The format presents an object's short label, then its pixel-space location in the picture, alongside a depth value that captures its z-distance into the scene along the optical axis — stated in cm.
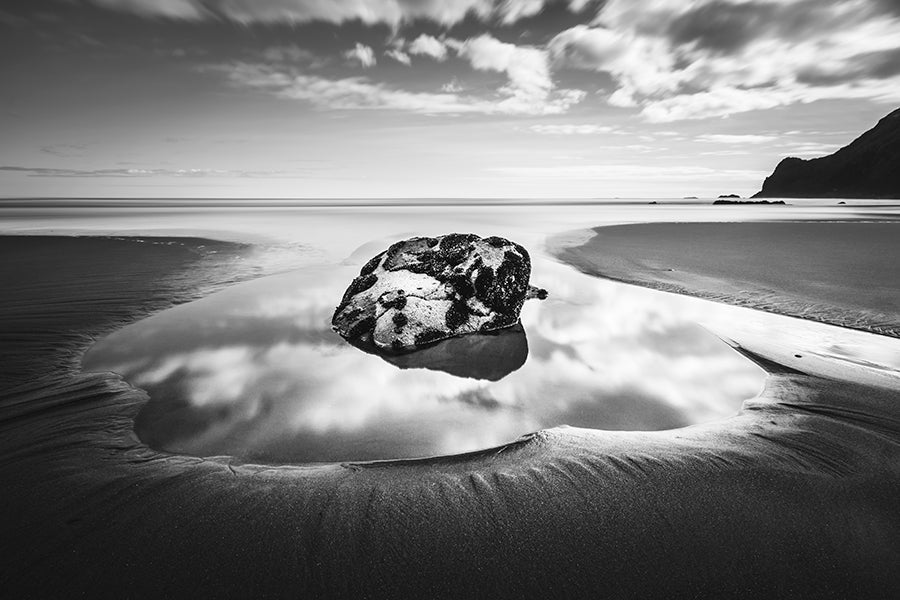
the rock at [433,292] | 622
